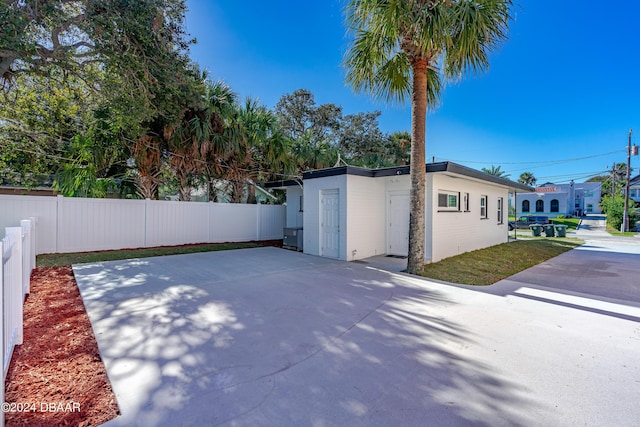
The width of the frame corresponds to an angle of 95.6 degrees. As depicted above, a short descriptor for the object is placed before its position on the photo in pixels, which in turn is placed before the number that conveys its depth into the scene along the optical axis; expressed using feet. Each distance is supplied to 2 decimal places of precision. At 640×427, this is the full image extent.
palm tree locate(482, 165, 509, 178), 129.90
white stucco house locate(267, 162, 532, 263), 28.76
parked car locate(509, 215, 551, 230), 93.68
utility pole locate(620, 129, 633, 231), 72.54
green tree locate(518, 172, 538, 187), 166.61
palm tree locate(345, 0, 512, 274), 19.38
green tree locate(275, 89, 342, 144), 70.13
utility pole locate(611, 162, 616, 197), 121.49
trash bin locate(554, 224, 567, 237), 57.11
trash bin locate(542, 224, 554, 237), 58.08
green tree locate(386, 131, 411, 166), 64.64
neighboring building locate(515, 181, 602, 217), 126.21
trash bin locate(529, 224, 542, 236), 61.01
